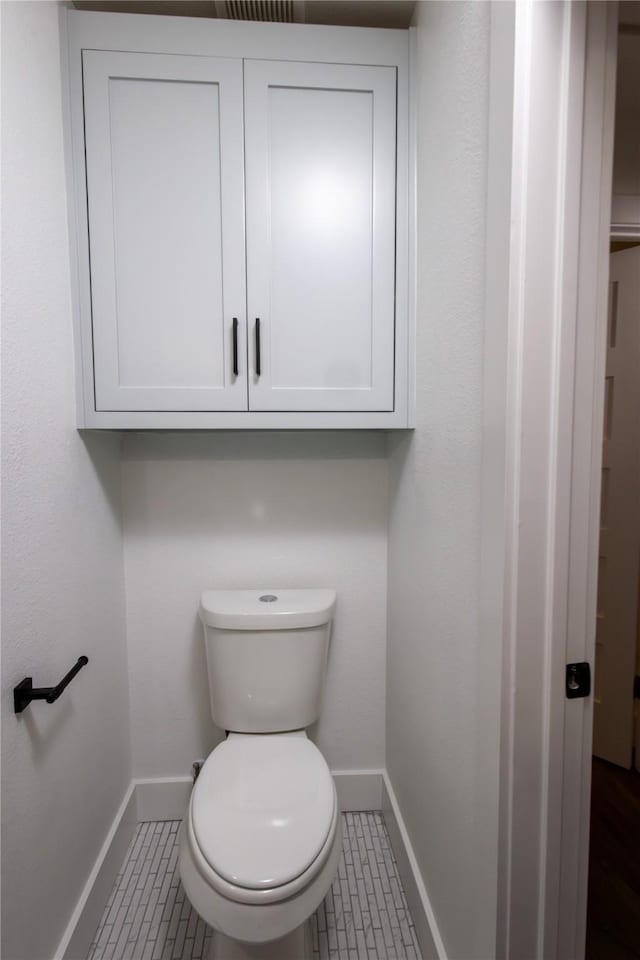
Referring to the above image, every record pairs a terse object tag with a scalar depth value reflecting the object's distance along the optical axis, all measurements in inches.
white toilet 36.4
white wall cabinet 47.4
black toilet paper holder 36.1
